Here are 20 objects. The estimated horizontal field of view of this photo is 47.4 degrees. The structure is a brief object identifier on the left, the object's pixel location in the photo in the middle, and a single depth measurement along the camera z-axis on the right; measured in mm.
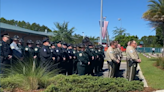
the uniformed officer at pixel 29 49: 8026
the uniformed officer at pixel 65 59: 8555
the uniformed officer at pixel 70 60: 9036
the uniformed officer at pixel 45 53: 7309
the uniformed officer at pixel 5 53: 6289
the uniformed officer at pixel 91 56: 8247
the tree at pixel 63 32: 22734
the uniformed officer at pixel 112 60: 7207
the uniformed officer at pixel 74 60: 9241
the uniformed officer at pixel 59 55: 8117
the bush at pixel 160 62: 11715
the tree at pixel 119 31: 48550
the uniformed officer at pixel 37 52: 8045
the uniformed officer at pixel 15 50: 7040
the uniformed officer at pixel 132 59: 6777
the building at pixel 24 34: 17969
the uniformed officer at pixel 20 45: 7808
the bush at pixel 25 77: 4848
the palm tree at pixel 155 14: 15023
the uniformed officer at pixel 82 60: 7498
